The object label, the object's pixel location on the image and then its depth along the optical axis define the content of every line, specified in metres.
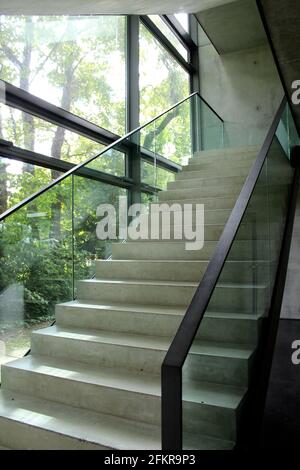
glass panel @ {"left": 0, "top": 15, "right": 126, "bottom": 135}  4.59
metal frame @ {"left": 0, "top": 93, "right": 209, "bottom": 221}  3.11
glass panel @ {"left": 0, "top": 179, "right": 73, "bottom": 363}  3.05
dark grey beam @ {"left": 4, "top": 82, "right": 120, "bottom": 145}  4.40
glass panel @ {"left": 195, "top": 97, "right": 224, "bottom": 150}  7.21
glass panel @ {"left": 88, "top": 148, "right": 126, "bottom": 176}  4.24
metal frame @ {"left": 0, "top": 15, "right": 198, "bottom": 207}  4.46
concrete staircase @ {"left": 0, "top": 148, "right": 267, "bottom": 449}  1.87
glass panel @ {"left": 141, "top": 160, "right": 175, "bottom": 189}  5.31
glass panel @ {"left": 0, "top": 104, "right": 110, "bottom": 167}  4.39
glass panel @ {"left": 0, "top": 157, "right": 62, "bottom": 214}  4.31
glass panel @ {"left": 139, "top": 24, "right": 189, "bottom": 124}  7.41
